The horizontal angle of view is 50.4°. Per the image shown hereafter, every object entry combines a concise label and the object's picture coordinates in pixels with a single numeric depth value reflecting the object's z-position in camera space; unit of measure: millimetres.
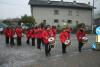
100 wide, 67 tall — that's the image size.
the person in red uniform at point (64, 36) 5964
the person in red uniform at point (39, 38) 7420
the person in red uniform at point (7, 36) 8681
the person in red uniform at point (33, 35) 8378
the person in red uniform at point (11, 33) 8541
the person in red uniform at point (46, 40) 5672
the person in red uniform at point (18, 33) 8409
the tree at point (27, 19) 22541
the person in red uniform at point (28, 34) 8760
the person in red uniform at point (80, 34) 6238
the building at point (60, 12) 23492
